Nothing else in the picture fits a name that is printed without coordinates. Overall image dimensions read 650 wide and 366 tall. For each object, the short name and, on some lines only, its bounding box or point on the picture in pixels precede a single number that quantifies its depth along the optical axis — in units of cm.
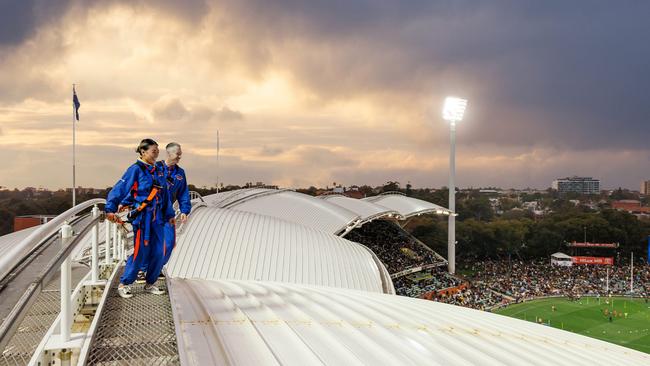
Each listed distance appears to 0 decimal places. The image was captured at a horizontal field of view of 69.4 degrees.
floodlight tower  5688
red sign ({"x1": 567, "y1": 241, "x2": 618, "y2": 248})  6918
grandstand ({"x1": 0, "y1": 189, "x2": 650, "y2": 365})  363
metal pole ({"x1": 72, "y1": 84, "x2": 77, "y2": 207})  1440
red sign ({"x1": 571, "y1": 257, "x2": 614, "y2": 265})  6199
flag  1766
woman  577
